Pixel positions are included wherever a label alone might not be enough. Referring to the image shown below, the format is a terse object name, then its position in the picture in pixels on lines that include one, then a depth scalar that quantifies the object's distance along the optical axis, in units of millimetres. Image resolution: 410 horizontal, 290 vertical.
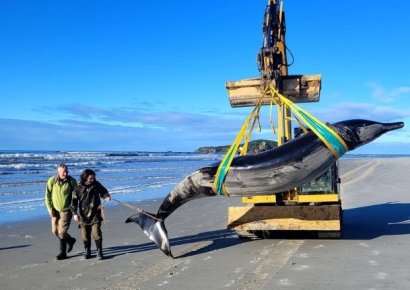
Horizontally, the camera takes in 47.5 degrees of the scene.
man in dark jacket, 8266
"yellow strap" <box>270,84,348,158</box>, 6633
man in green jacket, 8438
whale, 6676
